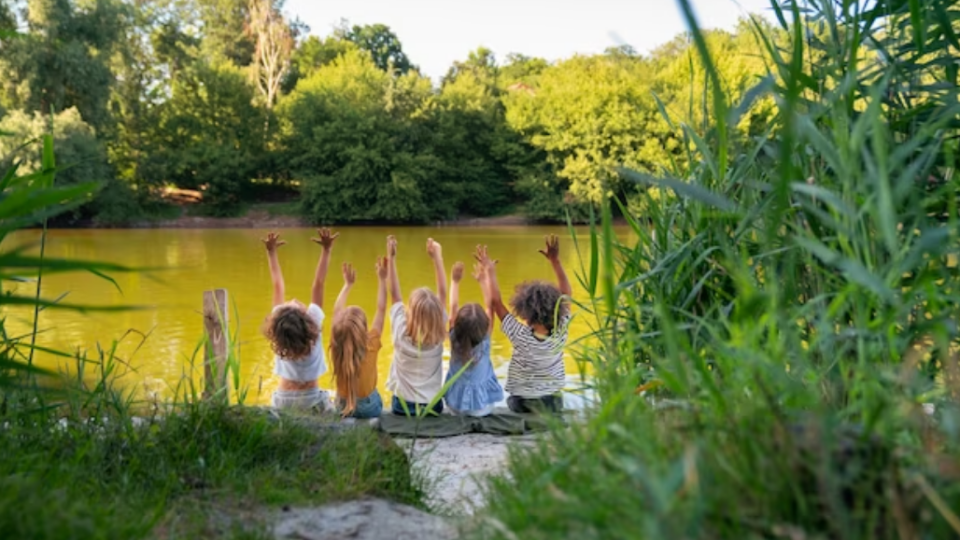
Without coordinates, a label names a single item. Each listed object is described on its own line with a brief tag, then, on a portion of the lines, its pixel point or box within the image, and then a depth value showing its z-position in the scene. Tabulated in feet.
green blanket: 13.69
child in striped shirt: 14.89
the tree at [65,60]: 73.77
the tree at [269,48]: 118.11
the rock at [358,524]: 4.85
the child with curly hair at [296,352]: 13.17
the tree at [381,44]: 163.02
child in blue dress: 14.14
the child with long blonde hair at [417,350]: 14.24
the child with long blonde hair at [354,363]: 13.62
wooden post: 12.78
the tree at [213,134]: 94.17
